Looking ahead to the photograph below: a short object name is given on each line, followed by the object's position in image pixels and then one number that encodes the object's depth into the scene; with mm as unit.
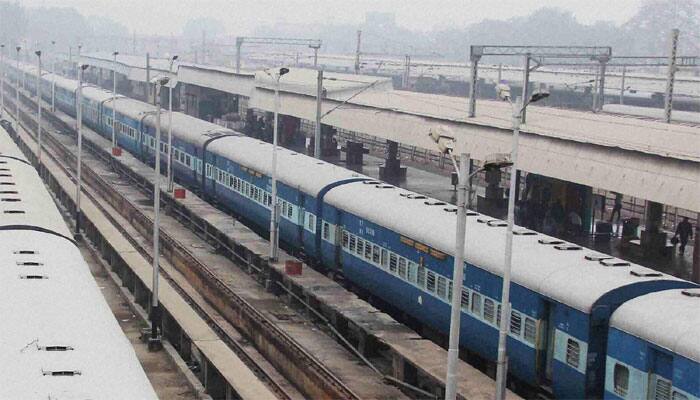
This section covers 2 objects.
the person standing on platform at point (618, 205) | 45241
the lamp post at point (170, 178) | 55562
